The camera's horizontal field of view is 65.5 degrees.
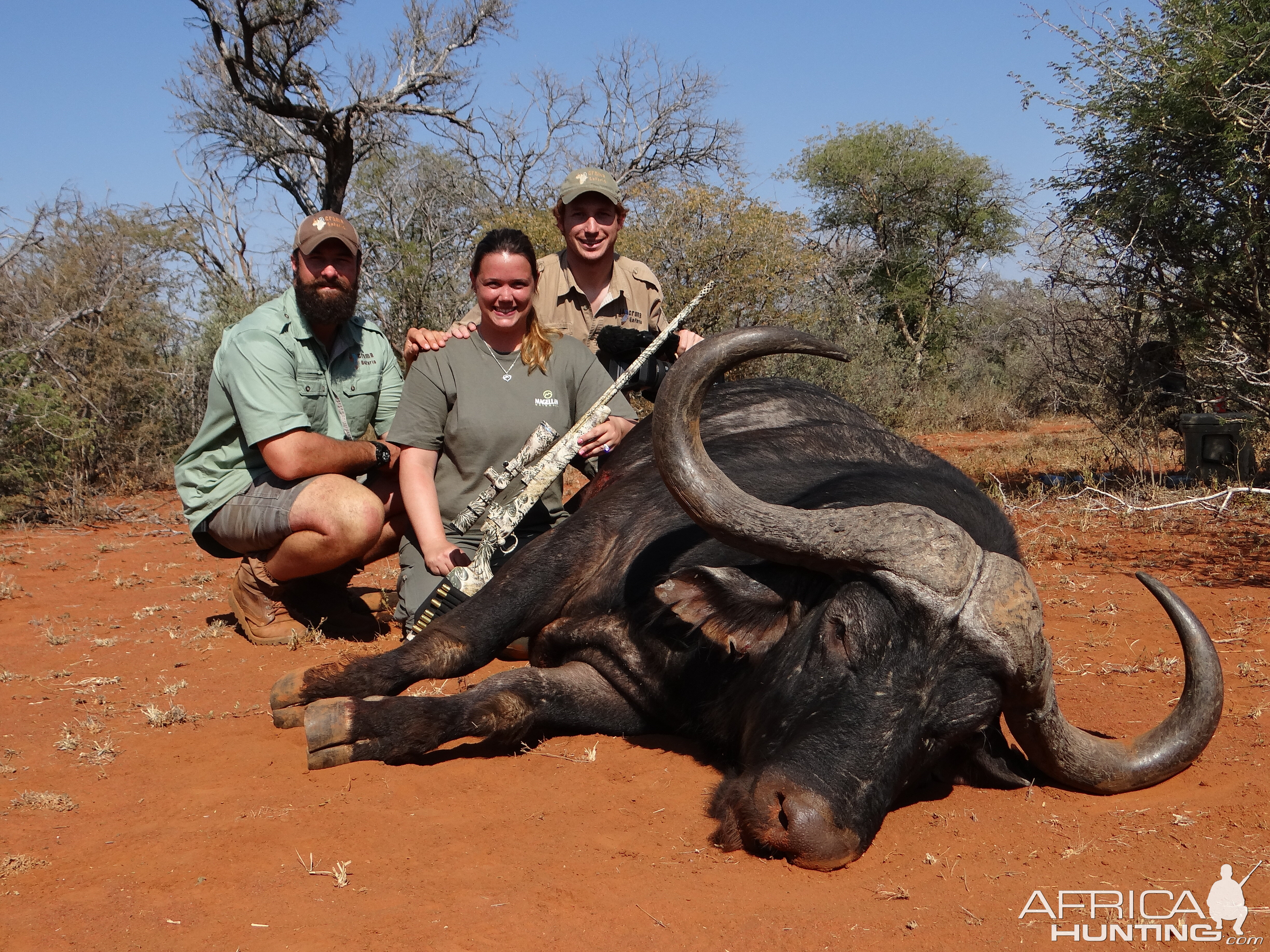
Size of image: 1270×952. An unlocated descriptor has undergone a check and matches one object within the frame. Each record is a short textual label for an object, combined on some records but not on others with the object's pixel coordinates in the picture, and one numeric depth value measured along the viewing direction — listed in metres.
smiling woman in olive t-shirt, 4.74
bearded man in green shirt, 4.82
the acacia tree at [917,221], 22.12
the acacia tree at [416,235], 13.59
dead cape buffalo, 2.60
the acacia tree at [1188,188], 7.29
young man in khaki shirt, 5.64
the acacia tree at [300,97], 13.85
